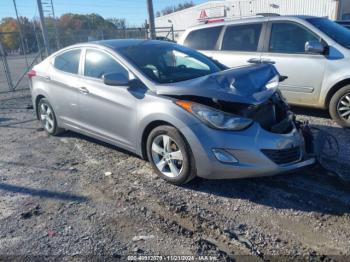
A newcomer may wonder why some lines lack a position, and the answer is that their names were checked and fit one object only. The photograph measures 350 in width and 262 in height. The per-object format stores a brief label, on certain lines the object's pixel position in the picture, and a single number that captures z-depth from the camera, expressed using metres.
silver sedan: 3.56
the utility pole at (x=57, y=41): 15.26
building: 31.95
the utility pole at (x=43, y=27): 12.69
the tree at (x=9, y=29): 21.61
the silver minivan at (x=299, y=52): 5.64
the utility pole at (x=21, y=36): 13.32
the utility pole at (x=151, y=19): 14.59
